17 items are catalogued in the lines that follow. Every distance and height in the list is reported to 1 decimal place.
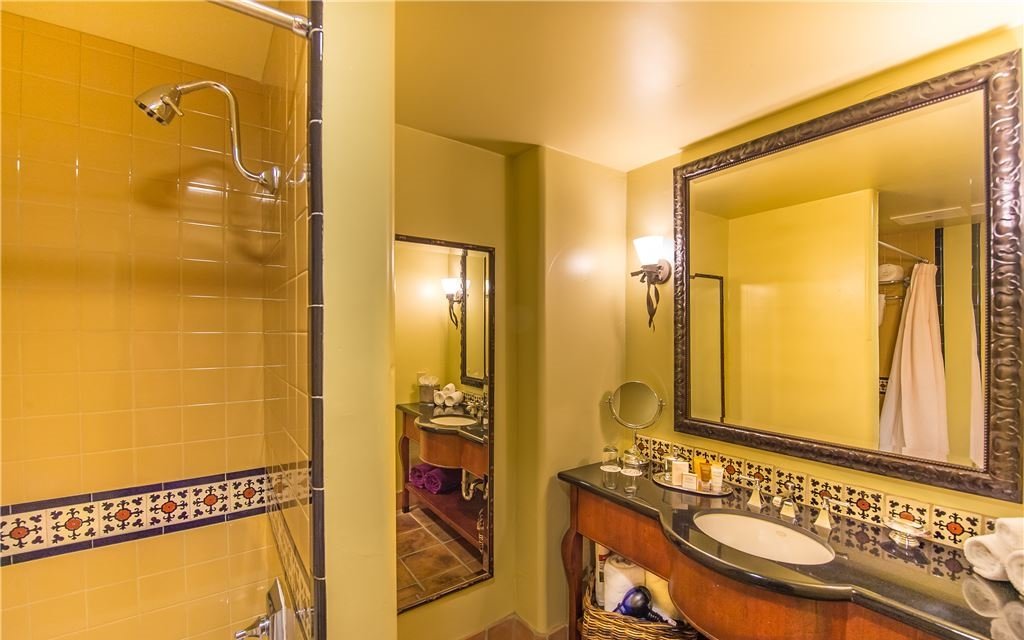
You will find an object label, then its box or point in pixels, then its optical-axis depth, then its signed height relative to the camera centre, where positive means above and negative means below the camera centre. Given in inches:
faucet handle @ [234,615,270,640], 41.9 -33.1
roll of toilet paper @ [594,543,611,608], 67.5 -43.4
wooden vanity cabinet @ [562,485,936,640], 39.4 -31.1
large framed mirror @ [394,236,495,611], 66.3 -16.7
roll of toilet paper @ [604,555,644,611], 65.4 -42.9
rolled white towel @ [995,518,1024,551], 37.0 -20.2
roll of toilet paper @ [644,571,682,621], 62.3 -44.9
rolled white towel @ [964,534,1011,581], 38.6 -23.5
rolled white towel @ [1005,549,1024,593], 36.2 -23.0
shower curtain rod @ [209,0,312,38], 27.4 +21.4
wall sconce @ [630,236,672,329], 73.9 +11.1
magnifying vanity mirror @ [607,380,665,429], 76.6 -17.0
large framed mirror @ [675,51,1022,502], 43.1 +4.2
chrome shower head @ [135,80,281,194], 36.4 +20.4
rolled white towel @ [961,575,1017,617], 35.6 -26.1
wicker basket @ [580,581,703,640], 58.6 -46.7
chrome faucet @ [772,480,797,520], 54.5 -26.1
